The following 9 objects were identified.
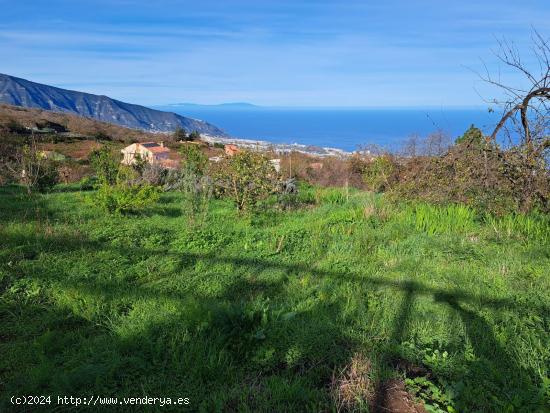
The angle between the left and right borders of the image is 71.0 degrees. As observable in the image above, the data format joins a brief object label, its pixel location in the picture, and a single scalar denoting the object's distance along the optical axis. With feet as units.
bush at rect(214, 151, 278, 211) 28.43
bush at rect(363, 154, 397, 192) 43.53
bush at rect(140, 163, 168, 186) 41.06
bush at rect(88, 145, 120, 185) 37.89
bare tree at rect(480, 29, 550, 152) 21.54
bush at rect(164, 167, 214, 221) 24.49
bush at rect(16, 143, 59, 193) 34.09
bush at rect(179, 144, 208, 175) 44.11
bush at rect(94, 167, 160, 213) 24.80
